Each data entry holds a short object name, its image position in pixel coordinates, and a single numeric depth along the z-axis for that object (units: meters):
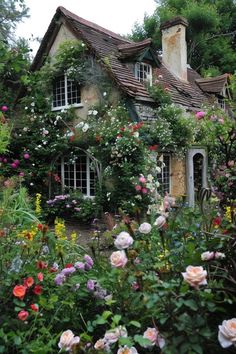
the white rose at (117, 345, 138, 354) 1.59
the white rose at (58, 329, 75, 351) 1.62
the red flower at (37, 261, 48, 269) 1.99
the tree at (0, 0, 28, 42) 17.83
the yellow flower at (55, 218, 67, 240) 3.22
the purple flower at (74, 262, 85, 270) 2.18
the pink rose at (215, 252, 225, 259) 1.65
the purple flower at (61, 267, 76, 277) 2.06
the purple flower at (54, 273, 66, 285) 2.05
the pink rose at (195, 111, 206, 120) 5.99
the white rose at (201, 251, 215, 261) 1.63
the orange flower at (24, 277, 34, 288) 1.82
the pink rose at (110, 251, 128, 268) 1.65
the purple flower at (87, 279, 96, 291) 2.02
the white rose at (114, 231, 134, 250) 1.72
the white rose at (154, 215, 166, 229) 1.91
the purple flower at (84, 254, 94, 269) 2.19
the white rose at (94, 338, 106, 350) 1.66
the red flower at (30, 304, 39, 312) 1.79
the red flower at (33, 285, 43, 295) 1.88
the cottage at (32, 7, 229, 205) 10.88
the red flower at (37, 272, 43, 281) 1.90
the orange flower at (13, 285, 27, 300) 1.74
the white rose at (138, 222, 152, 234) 1.95
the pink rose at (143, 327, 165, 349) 1.55
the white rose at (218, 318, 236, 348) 1.40
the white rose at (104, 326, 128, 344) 1.62
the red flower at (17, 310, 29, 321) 1.70
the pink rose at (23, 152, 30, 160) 11.09
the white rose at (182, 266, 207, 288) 1.42
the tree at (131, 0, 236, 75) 23.19
